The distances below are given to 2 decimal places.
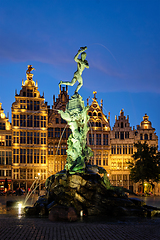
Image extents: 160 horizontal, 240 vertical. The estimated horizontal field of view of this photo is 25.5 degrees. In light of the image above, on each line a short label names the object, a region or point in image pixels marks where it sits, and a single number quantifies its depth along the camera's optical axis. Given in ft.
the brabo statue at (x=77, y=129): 93.30
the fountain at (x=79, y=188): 78.43
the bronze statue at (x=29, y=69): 204.95
